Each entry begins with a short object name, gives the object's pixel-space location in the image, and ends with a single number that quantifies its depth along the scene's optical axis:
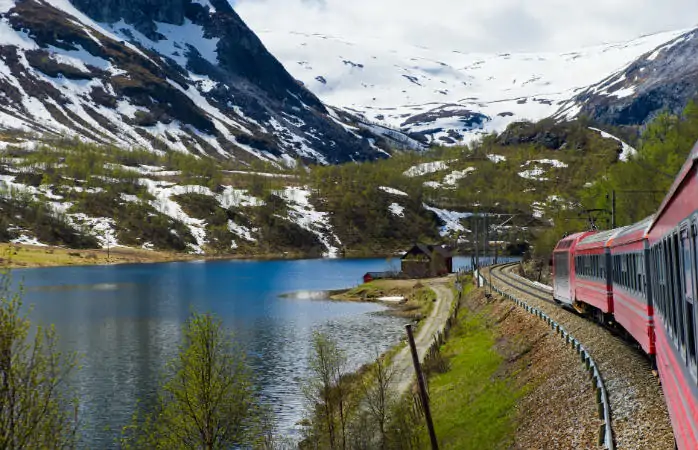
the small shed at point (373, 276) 152.88
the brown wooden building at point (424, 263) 164.75
